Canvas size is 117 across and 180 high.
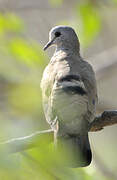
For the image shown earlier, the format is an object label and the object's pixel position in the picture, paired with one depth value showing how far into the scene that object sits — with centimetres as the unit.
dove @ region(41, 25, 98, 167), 686
